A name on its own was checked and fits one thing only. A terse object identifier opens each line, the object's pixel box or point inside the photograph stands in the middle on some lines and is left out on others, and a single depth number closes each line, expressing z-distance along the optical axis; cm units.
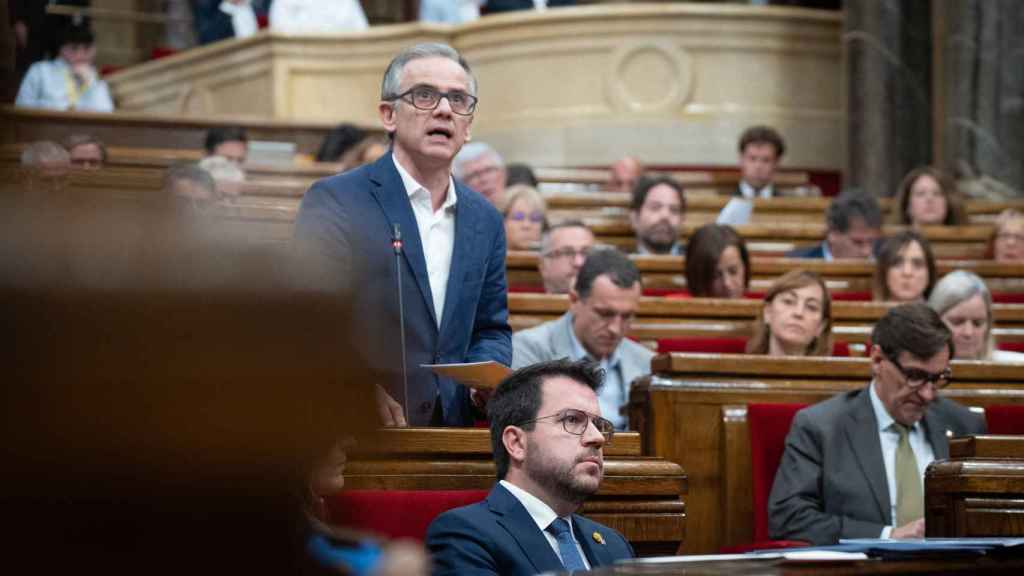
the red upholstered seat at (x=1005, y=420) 823
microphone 605
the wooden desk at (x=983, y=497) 621
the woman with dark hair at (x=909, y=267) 1158
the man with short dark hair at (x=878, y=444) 750
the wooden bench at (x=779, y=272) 1263
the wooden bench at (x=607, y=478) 571
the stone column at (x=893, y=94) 2053
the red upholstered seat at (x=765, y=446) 778
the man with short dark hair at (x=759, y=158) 1714
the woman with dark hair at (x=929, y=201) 1545
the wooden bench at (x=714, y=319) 1089
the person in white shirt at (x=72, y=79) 2166
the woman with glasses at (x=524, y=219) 1305
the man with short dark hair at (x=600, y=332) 911
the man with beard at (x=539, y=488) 507
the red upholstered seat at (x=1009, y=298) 1297
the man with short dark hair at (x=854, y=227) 1392
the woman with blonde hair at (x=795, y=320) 949
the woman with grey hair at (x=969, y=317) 1002
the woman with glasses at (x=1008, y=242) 1396
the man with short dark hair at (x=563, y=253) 1123
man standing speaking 635
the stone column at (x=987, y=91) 1891
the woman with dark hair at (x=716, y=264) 1178
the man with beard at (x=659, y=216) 1365
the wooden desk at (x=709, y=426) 796
